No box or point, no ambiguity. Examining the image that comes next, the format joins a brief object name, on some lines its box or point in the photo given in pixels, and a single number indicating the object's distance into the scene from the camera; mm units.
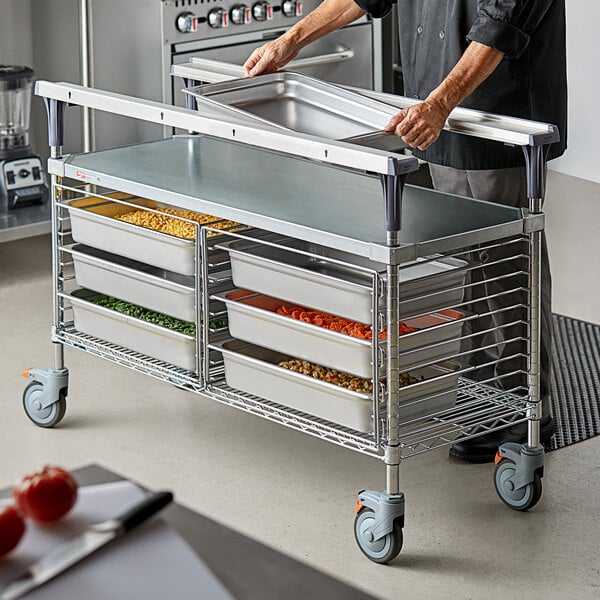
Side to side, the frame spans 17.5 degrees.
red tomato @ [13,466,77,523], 2052
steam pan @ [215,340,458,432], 4198
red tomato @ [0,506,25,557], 1953
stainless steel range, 7278
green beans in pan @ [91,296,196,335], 4769
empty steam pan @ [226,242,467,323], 4089
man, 4250
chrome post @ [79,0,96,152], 7117
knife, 1860
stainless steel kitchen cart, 4105
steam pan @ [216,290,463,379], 4142
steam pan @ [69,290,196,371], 4738
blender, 7403
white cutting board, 1875
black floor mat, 5234
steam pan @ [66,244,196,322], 4669
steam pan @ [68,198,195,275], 4595
